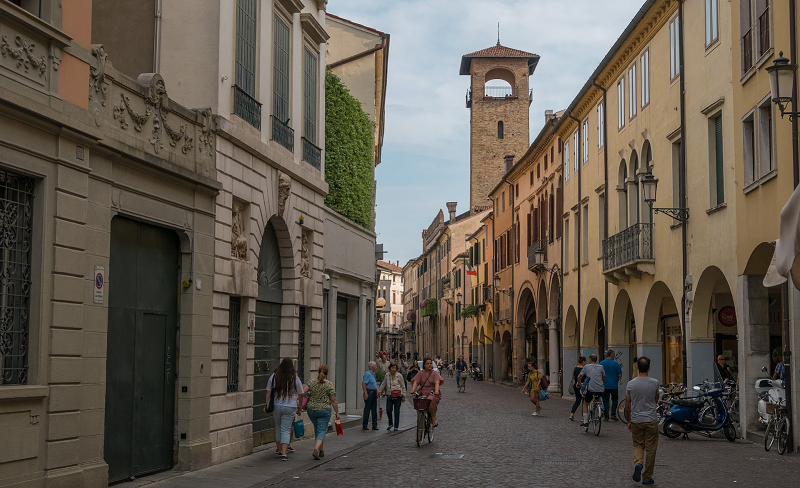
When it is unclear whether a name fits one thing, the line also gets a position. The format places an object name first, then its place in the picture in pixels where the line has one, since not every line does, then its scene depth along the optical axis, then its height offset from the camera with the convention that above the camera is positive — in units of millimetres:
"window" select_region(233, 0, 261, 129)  15562 +4496
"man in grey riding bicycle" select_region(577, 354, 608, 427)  20812 -944
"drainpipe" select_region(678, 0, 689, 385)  23312 +3898
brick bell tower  74750 +17182
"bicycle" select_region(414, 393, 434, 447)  18156 -1508
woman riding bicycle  18516 -876
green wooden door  11922 -163
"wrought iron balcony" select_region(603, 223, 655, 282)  26578 +2529
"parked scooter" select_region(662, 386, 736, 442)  18688 -1485
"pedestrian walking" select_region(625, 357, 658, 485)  12453 -1053
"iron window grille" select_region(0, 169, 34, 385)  9453 +628
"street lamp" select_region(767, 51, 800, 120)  14005 +3826
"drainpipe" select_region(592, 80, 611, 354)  31719 +4602
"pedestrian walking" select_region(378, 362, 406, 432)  22078 -1240
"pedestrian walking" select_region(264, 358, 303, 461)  15250 -964
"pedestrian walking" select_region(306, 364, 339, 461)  15797 -1062
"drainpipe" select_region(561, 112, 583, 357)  36188 +4435
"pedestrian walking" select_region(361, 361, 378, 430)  21219 -1209
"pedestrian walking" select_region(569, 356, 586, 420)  23641 -1005
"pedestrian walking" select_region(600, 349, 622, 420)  23281 -917
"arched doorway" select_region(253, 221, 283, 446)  17125 +261
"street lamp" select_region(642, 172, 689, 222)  22453 +3581
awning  9531 +979
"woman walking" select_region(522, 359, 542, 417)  26938 -1243
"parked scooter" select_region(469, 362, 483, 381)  63156 -2197
